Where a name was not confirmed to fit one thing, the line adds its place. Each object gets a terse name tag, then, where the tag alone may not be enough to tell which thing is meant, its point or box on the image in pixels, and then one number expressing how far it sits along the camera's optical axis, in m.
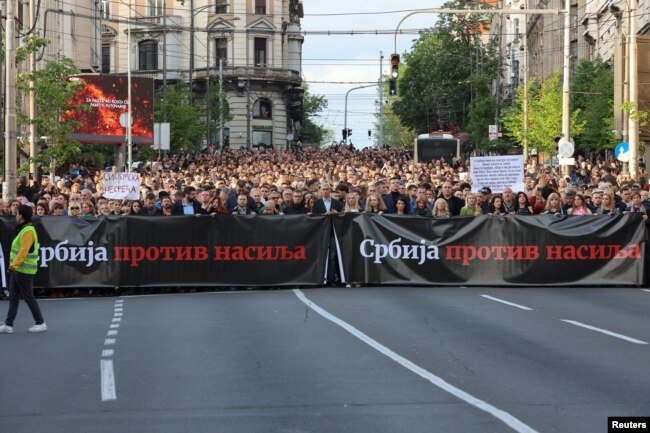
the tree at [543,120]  65.19
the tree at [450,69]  105.44
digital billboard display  63.13
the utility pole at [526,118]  65.06
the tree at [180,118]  80.62
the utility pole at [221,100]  92.02
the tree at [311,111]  192.45
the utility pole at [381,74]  150.00
